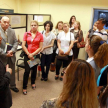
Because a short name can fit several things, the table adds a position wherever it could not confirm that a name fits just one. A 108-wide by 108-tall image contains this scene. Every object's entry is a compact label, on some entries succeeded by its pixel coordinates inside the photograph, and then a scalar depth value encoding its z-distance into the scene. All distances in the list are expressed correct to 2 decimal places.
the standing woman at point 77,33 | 3.91
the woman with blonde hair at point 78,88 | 0.96
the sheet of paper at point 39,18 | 4.12
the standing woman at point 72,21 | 4.28
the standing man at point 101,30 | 3.09
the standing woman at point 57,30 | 3.96
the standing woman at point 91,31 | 3.78
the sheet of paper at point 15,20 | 3.34
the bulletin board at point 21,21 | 3.37
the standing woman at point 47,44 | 3.12
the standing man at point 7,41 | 2.29
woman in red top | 2.68
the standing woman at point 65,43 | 3.30
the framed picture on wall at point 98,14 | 4.71
